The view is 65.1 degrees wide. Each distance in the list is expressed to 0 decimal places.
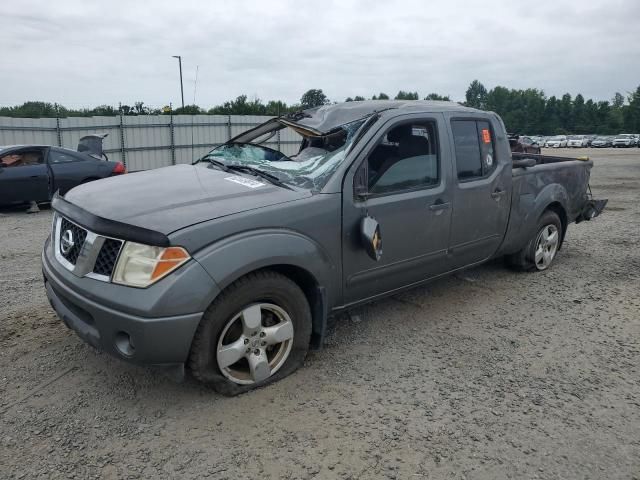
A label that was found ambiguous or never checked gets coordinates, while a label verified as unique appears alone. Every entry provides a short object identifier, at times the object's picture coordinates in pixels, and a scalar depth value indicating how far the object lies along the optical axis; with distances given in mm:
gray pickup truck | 2580
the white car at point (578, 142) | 54562
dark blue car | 9000
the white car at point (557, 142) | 54219
